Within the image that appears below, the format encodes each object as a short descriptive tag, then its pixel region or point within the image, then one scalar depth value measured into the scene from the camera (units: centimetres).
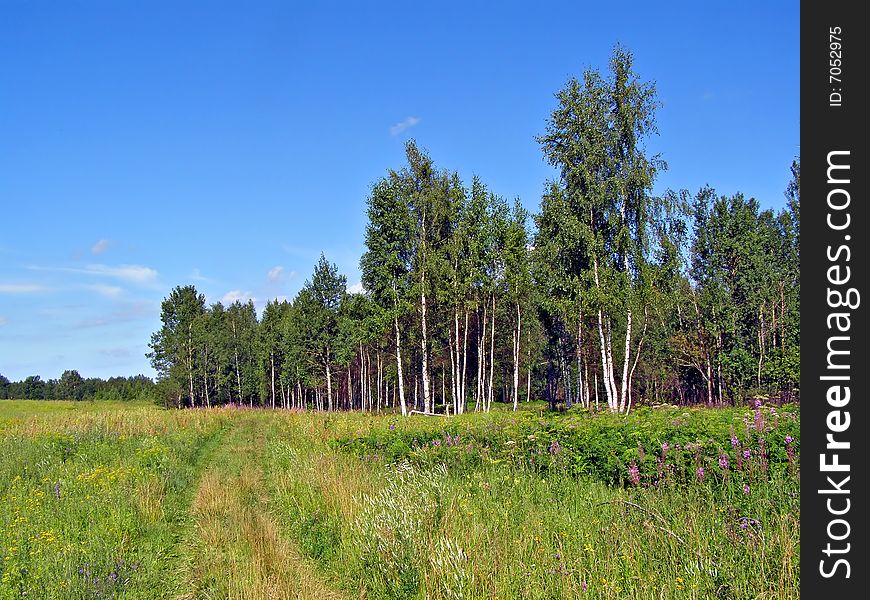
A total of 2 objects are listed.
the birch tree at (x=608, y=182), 2616
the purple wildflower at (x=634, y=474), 813
